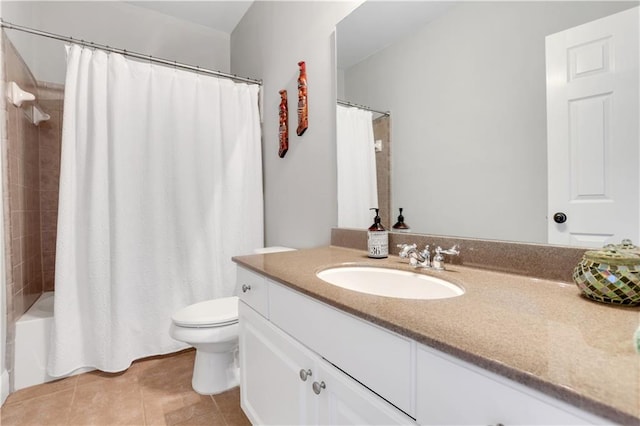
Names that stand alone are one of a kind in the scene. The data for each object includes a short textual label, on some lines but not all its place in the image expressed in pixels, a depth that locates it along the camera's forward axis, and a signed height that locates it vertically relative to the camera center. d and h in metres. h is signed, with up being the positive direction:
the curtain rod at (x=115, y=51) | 1.67 +1.01
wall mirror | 0.88 +0.35
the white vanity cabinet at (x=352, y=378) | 0.46 -0.35
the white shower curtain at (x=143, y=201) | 1.79 +0.07
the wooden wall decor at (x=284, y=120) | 2.04 +0.60
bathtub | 1.71 -0.77
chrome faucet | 1.08 -0.17
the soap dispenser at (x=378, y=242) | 1.29 -0.14
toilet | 1.57 -0.65
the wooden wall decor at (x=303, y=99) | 1.80 +0.65
